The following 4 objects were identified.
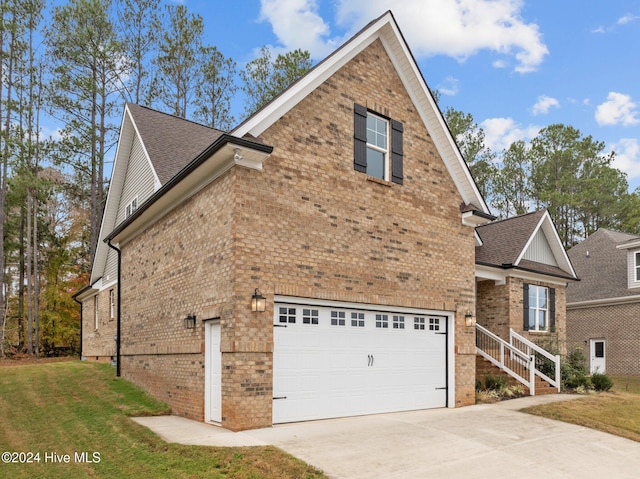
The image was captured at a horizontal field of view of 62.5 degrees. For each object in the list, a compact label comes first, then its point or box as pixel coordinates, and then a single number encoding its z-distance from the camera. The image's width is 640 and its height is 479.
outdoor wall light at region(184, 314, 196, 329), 11.32
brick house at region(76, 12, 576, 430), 10.05
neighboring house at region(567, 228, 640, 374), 24.34
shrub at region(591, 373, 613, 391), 16.38
